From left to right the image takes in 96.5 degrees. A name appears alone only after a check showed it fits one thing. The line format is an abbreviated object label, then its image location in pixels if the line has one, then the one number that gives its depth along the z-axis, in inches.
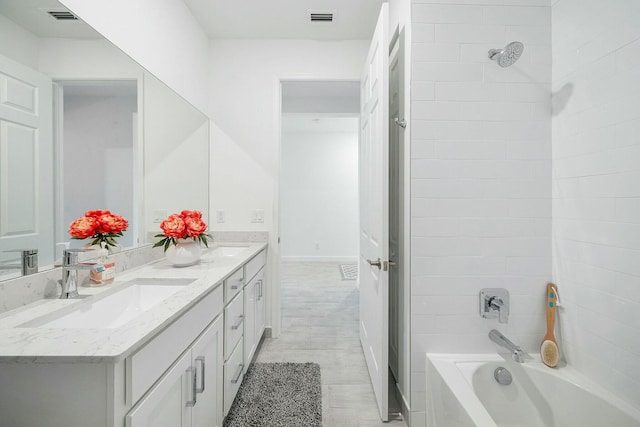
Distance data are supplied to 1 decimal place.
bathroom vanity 27.1
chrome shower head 47.9
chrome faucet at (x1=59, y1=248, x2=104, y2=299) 42.2
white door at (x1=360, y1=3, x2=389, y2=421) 59.0
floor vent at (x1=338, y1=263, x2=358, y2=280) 181.6
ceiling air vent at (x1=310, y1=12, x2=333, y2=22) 88.3
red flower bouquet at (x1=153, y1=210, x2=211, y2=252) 61.8
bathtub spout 49.6
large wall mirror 38.7
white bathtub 45.4
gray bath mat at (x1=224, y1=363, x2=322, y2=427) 60.4
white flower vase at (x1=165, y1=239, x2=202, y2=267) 62.4
